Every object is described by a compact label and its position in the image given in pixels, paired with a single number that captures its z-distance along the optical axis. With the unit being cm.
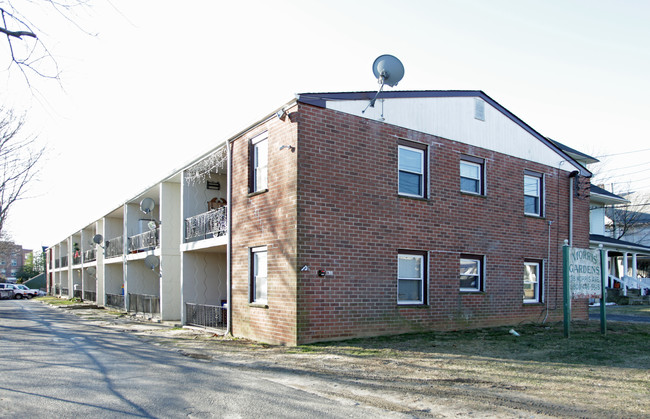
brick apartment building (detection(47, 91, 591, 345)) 1243
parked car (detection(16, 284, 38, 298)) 5576
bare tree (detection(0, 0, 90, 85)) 731
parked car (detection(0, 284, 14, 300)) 5314
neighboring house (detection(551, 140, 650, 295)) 2902
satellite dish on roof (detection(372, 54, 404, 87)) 1262
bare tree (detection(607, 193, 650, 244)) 4559
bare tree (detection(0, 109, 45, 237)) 2309
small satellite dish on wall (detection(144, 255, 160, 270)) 1984
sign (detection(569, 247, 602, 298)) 1291
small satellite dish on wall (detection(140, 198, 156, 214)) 2193
